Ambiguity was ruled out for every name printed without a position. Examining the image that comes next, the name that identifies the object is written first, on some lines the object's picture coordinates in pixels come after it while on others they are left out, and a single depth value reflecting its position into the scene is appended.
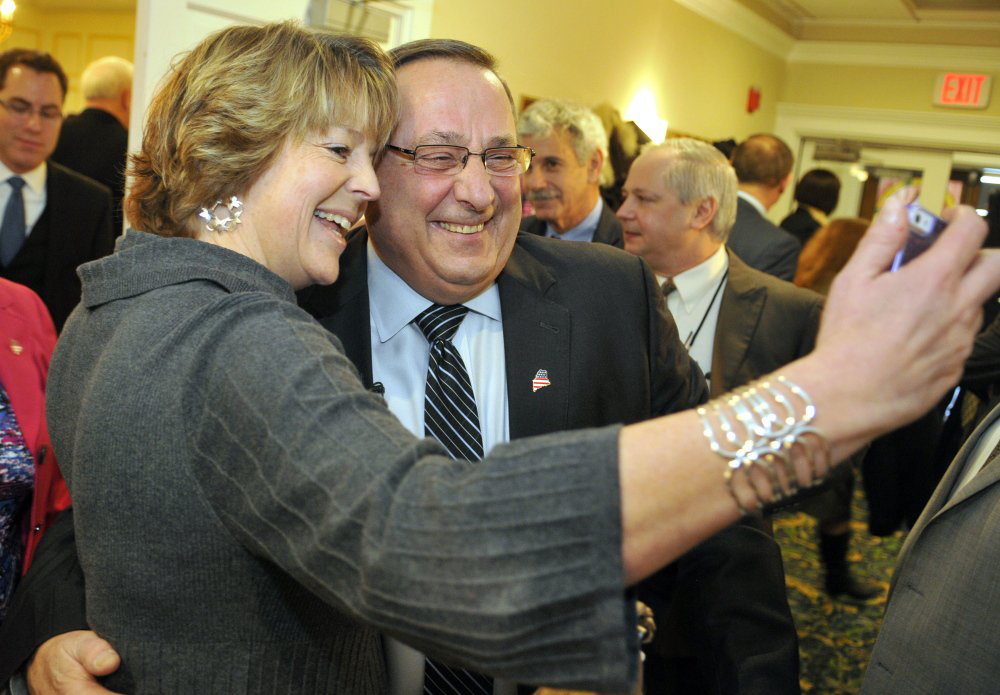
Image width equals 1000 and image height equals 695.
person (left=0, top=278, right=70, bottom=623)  1.60
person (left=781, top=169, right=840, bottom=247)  5.79
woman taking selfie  0.70
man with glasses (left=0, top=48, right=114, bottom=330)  3.63
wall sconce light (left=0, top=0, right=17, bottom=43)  3.21
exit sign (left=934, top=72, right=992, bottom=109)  7.12
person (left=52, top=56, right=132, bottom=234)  4.78
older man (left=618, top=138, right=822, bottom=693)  1.82
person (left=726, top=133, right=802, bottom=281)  4.12
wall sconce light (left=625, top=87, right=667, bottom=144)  6.97
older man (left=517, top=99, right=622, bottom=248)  4.23
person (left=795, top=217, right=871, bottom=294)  4.02
